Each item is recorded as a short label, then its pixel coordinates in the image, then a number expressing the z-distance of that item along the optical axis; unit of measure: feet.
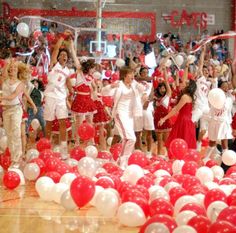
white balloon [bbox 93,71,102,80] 55.24
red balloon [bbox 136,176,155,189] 34.03
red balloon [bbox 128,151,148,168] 40.22
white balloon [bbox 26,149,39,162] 42.40
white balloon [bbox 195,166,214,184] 36.13
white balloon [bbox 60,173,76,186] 34.31
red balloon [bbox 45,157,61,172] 37.98
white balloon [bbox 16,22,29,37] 69.69
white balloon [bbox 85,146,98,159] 43.87
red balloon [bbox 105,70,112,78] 66.16
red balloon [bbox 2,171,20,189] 35.87
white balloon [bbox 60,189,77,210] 30.99
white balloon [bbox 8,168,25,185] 37.30
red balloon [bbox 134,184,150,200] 31.66
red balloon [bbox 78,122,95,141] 47.47
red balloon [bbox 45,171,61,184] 35.27
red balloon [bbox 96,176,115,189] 32.93
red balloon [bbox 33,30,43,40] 79.15
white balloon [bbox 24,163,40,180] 38.03
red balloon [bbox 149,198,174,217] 28.25
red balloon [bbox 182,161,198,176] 37.30
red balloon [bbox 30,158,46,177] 38.67
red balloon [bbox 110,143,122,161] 44.79
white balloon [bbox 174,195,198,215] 29.25
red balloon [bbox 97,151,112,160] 44.32
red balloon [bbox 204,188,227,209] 29.37
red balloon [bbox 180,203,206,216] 27.37
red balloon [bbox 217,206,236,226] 25.06
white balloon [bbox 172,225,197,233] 23.55
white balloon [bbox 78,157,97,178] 36.38
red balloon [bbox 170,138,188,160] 40.48
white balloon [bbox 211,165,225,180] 38.24
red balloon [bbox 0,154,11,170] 41.99
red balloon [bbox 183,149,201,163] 40.12
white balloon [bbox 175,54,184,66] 68.79
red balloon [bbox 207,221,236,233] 23.02
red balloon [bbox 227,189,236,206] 28.88
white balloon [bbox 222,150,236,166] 40.12
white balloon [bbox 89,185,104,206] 31.39
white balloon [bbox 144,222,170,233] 23.53
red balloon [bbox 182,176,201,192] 33.27
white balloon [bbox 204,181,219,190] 33.57
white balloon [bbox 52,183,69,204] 33.01
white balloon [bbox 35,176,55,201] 33.87
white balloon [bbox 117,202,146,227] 28.45
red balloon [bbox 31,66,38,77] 62.58
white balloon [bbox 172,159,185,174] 38.73
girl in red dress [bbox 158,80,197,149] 42.98
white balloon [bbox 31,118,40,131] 56.09
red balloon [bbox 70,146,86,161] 43.94
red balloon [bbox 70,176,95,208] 30.11
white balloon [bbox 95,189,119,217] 29.96
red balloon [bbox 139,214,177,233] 24.57
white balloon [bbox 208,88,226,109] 43.10
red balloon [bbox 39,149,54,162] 40.80
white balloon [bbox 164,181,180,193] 32.67
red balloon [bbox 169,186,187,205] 30.86
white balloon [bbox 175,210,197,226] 26.12
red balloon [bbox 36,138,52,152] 46.41
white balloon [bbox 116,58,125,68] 64.79
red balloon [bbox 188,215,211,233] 24.65
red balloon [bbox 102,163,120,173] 39.04
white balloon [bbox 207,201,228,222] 27.05
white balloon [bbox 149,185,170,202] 30.80
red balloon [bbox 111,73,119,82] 61.33
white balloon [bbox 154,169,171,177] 37.10
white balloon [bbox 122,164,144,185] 35.83
